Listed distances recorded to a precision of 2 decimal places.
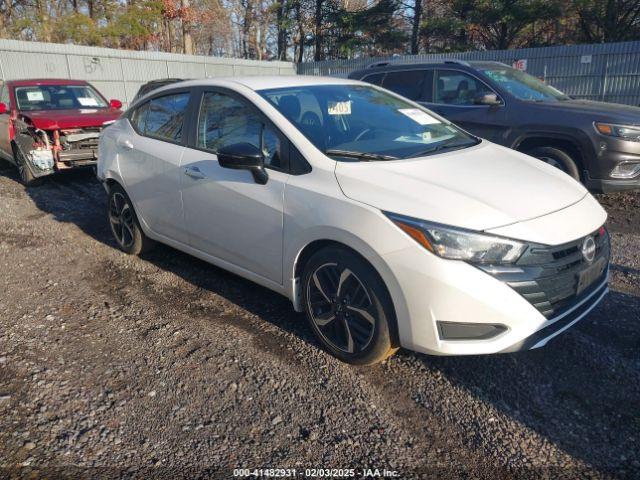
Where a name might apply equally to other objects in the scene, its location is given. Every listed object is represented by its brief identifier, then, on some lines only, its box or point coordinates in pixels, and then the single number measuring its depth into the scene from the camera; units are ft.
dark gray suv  19.34
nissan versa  8.62
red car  25.82
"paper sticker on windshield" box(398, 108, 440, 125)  13.23
